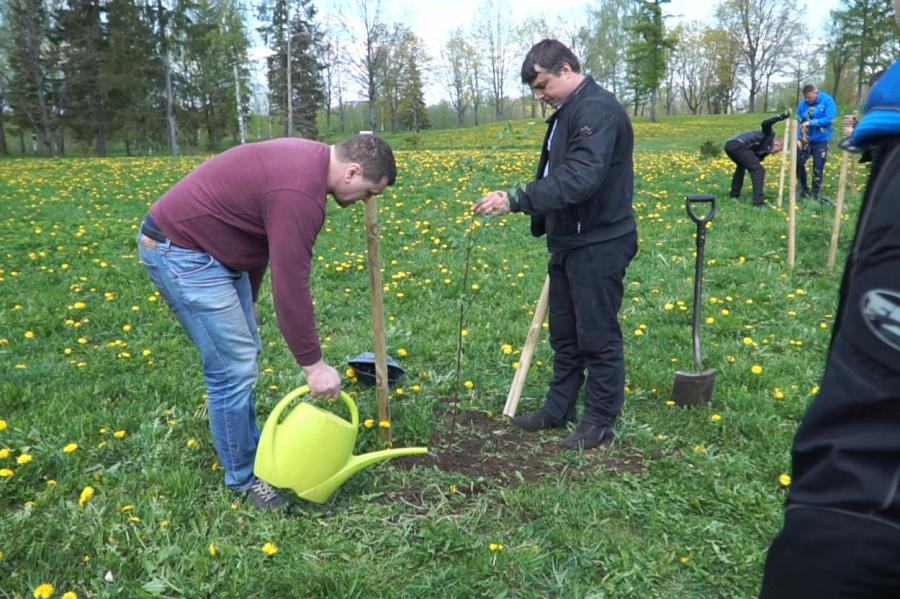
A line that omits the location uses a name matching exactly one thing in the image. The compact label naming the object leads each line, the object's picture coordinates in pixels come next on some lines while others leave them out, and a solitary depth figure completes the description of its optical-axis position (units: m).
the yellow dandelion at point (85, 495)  2.96
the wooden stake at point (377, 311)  3.13
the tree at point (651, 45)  43.69
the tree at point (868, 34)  39.59
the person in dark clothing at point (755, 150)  10.06
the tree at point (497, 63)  60.25
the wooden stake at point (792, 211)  6.62
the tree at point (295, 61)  37.19
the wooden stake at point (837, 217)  6.30
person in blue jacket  10.48
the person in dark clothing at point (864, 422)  0.85
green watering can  2.82
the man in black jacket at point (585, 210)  3.18
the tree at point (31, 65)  32.09
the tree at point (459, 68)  60.50
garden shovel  3.98
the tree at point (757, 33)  49.81
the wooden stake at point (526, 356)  3.73
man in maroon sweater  2.59
